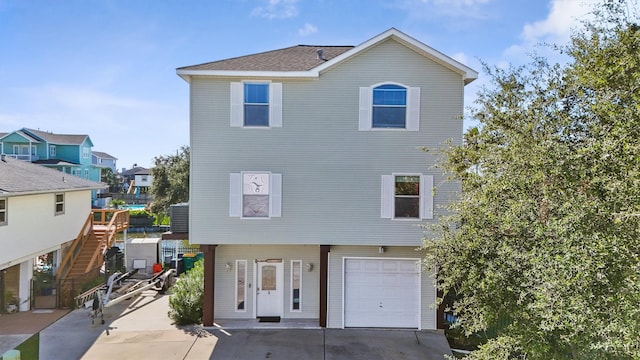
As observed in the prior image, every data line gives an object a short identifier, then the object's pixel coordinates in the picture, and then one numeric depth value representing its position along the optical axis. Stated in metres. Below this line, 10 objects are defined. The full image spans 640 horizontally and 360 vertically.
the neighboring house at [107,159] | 64.74
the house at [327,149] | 11.00
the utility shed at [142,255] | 18.12
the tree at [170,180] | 31.31
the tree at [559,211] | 4.87
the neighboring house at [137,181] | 61.78
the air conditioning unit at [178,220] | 12.44
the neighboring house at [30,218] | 12.64
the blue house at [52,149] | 37.16
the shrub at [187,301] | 11.63
